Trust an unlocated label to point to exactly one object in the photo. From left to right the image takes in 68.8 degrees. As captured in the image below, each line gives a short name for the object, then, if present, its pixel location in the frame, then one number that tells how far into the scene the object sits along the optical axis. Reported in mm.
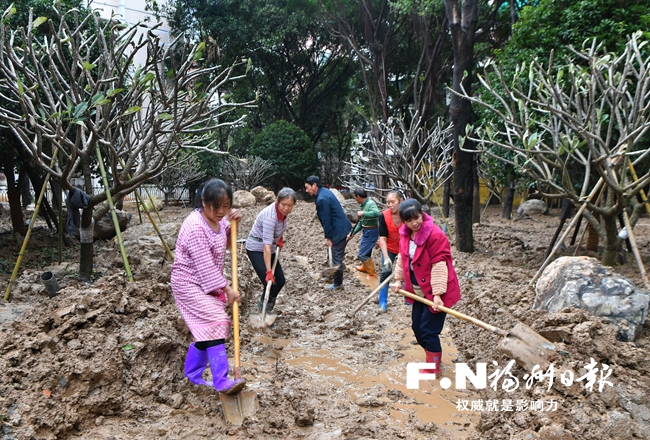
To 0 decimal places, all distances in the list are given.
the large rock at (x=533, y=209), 17891
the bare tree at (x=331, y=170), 24966
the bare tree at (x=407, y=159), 10281
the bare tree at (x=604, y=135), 4770
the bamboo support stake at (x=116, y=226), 5020
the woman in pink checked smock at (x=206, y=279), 3176
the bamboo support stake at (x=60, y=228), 6912
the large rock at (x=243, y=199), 18188
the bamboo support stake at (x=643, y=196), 5319
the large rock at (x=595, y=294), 3846
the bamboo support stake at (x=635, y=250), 4676
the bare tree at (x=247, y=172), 20547
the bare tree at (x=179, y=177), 19922
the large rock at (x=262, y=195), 19236
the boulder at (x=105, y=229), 9266
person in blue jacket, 6602
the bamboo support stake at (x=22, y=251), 5189
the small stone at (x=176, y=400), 3279
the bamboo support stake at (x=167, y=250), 5976
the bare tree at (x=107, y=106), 4473
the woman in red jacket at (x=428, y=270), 3736
